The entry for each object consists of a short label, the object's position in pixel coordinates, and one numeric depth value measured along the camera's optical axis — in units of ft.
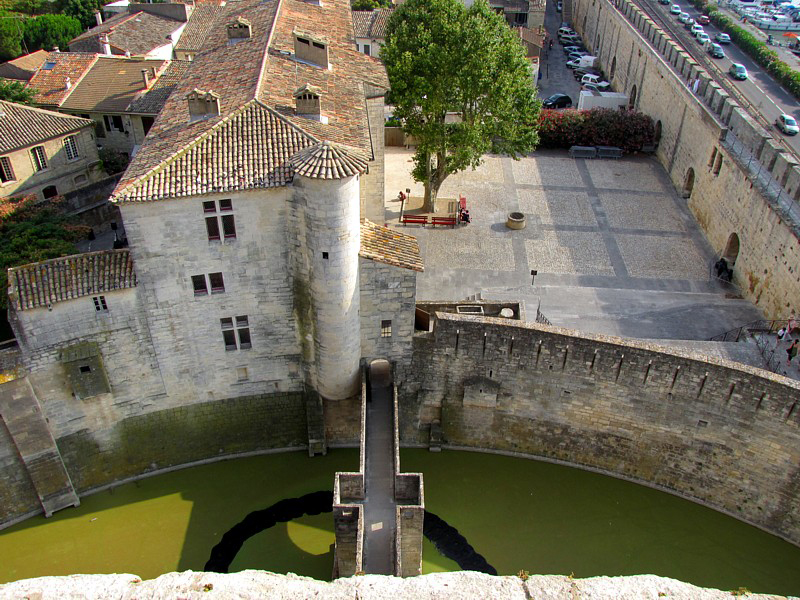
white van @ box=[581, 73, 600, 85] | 185.57
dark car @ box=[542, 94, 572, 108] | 171.53
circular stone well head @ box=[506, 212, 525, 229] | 117.80
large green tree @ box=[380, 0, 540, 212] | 108.47
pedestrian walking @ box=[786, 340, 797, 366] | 81.99
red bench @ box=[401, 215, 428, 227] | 120.12
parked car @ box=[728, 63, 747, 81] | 176.45
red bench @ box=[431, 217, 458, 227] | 118.73
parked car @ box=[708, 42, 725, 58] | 188.96
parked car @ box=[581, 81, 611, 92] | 177.53
